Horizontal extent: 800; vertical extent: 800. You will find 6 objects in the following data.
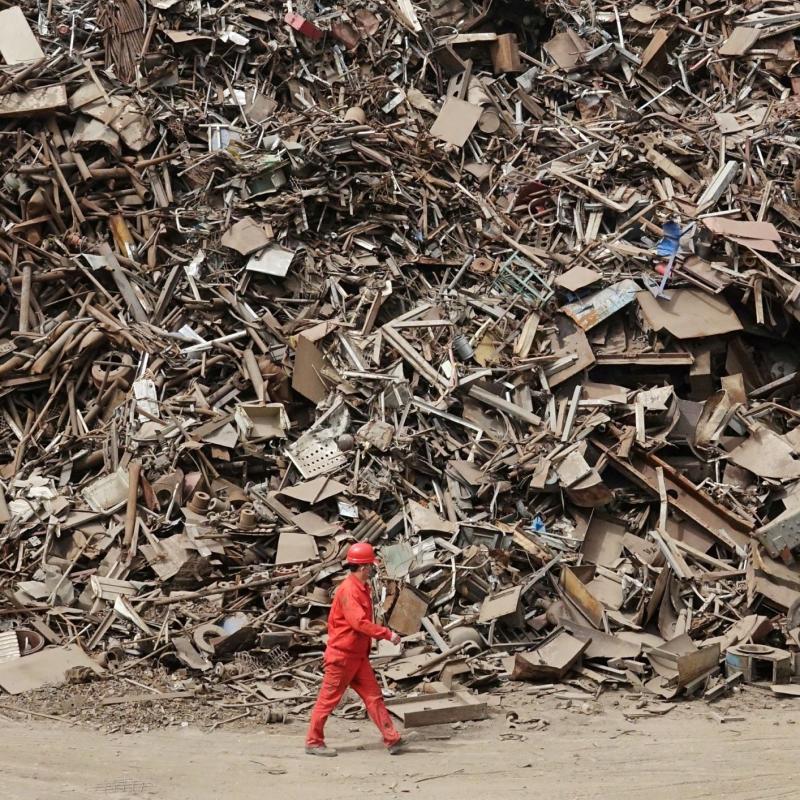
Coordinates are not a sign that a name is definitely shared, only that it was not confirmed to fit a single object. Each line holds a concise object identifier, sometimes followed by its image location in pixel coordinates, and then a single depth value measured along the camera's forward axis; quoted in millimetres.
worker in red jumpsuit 13555
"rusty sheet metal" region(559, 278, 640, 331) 21719
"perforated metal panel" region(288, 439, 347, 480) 20328
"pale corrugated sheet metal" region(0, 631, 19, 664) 17625
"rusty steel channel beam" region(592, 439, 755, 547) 19234
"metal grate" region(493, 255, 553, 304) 22578
